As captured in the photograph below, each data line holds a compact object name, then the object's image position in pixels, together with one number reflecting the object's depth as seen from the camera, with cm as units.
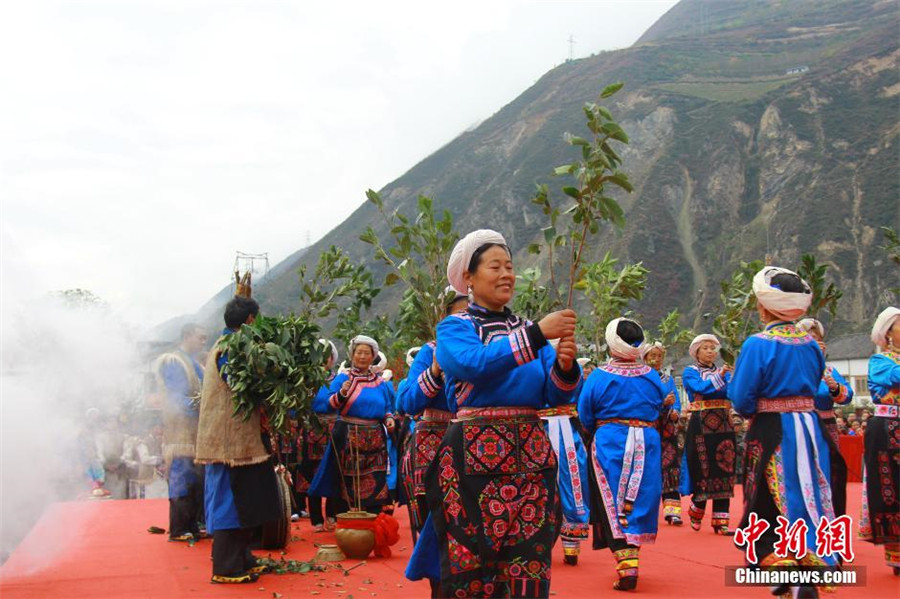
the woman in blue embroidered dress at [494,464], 386
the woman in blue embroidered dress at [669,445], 1005
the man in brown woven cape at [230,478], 658
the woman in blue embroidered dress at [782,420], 534
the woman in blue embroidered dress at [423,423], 630
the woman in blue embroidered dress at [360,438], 939
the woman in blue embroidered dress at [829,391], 776
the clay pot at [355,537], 763
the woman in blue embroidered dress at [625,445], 667
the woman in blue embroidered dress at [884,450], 683
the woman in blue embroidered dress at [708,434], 977
